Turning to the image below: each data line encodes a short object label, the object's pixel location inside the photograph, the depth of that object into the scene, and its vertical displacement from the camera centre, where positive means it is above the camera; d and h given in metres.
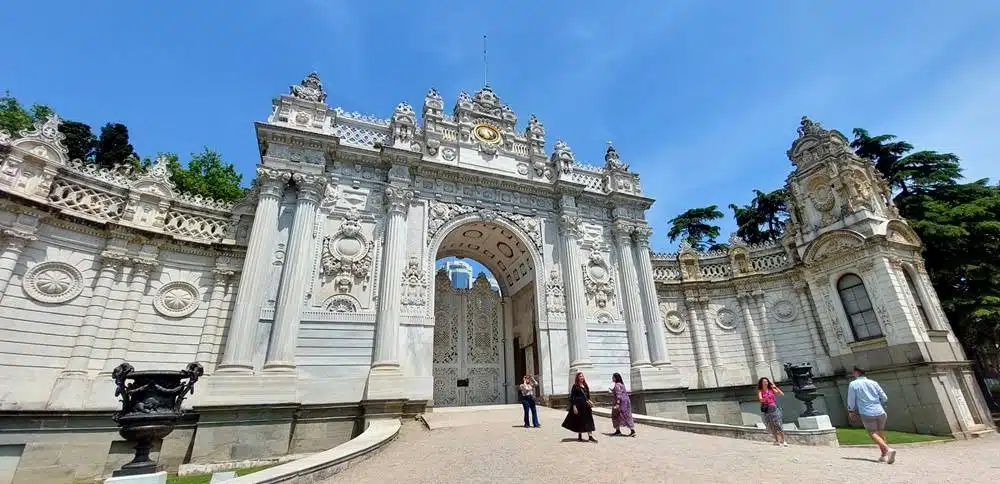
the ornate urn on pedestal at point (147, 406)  6.00 -0.02
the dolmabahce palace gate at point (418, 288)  10.88 +3.58
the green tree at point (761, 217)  30.20 +11.90
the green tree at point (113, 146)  24.39 +14.46
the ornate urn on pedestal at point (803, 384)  10.64 +0.16
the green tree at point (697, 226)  33.88 +12.58
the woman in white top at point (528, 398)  10.75 -0.03
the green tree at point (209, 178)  22.85 +11.97
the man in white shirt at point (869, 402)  7.63 -0.22
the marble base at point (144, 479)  5.50 -0.90
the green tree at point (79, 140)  23.75 +14.39
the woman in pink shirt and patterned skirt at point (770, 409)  9.72 -0.38
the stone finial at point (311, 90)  15.29 +10.57
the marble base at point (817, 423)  10.04 -0.72
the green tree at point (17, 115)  20.36 +14.15
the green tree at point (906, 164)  20.36 +10.56
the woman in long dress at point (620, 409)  9.84 -0.31
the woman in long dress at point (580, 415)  8.78 -0.38
